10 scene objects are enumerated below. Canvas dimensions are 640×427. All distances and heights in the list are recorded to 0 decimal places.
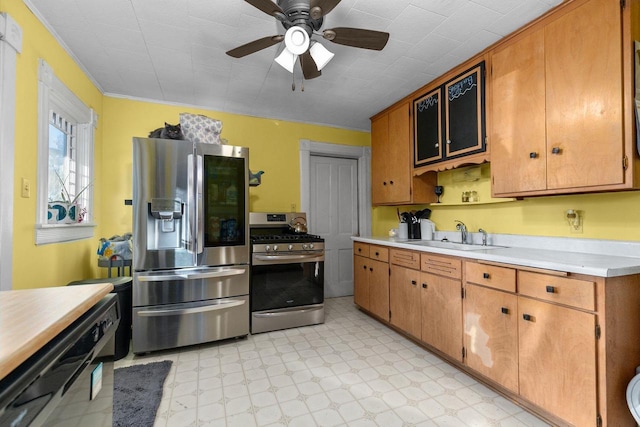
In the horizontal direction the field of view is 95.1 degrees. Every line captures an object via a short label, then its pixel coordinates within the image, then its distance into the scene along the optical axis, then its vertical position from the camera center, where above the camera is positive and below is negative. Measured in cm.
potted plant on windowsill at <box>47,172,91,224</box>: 224 +8
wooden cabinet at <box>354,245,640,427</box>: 141 -68
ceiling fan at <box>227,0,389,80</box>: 155 +109
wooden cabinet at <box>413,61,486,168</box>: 240 +88
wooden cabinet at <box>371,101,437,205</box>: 319 +62
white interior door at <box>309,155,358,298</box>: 419 +6
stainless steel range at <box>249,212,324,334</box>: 291 -66
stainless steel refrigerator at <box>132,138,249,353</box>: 245 -22
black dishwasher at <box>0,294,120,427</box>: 49 -33
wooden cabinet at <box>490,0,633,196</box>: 162 +69
